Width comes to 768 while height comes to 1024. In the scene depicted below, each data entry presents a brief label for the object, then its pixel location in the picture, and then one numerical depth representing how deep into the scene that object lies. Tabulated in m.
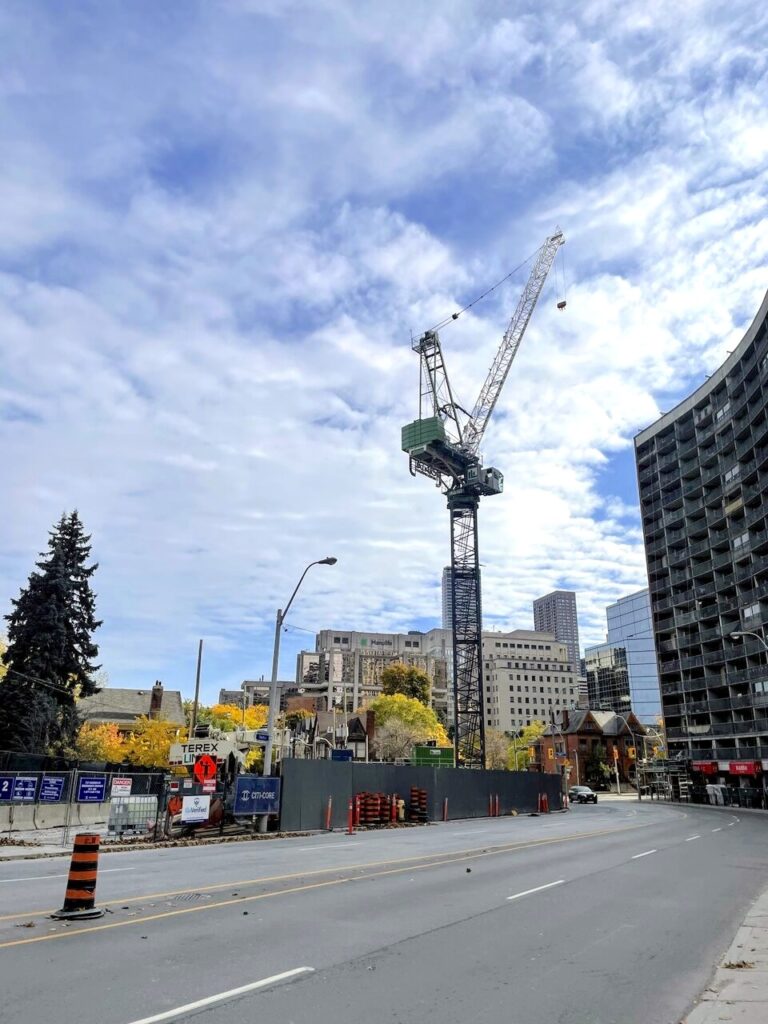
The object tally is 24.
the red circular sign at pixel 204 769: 26.77
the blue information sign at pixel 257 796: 26.25
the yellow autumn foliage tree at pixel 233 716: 96.00
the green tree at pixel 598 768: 112.12
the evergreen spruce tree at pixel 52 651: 44.94
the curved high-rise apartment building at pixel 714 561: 68.50
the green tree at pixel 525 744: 130.36
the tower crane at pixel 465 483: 88.62
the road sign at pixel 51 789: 26.86
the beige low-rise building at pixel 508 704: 194.75
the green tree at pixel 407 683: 119.01
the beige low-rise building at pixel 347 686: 179.48
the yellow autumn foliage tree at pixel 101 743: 60.45
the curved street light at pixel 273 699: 27.14
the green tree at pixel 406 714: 97.06
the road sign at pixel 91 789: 25.79
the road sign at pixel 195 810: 24.41
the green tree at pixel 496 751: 113.56
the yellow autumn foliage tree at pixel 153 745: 69.25
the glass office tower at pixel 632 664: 181.38
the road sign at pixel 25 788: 26.09
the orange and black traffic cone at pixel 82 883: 9.72
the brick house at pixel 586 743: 113.62
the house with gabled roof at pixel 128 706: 98.75
